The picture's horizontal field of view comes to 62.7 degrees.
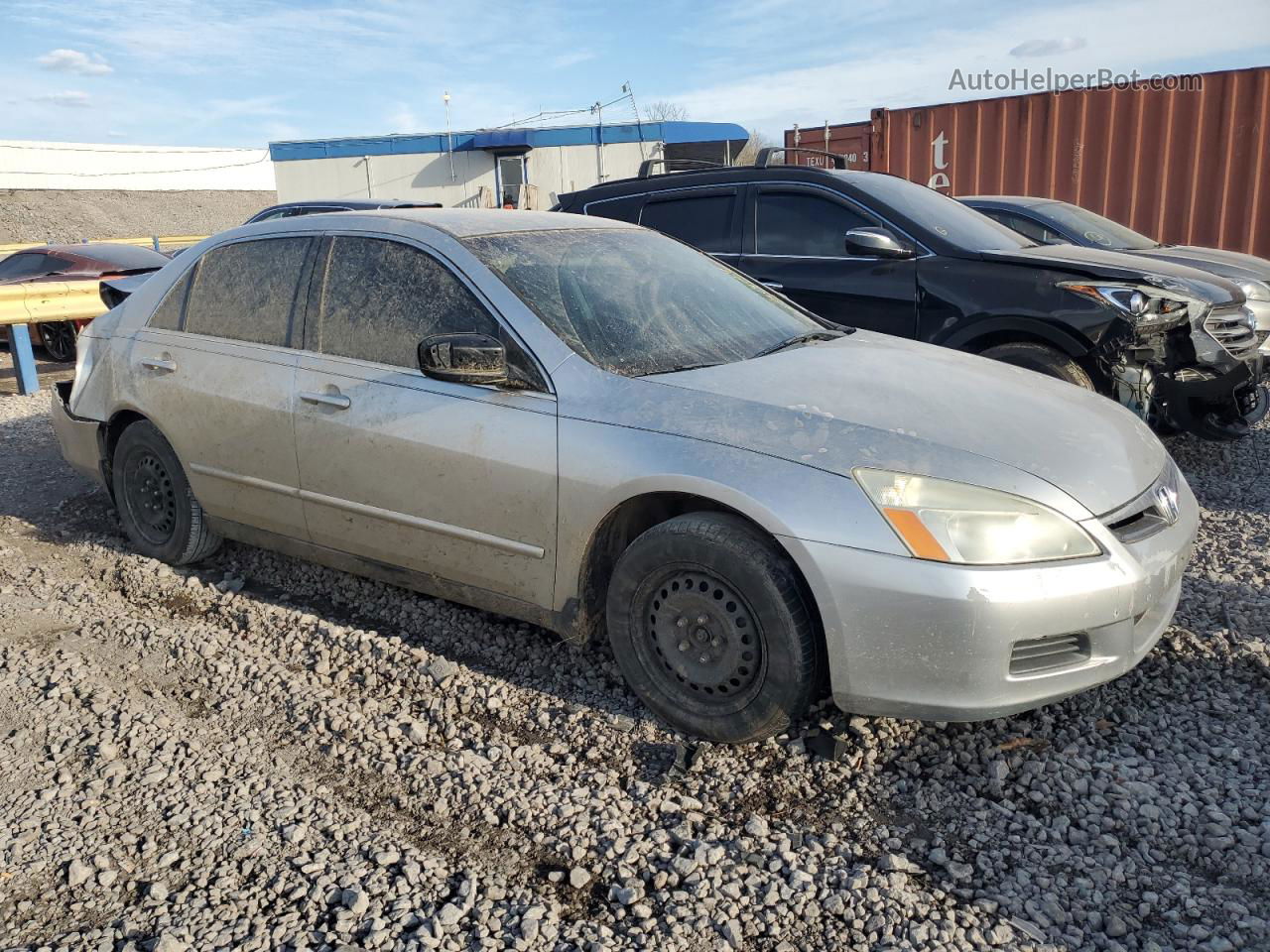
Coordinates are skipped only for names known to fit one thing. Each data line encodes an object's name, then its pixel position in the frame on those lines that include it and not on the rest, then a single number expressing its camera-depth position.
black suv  5.70
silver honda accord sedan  2.91
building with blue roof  31.14
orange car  11.91
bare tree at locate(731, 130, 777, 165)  42.44
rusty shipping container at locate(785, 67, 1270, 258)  11.95
